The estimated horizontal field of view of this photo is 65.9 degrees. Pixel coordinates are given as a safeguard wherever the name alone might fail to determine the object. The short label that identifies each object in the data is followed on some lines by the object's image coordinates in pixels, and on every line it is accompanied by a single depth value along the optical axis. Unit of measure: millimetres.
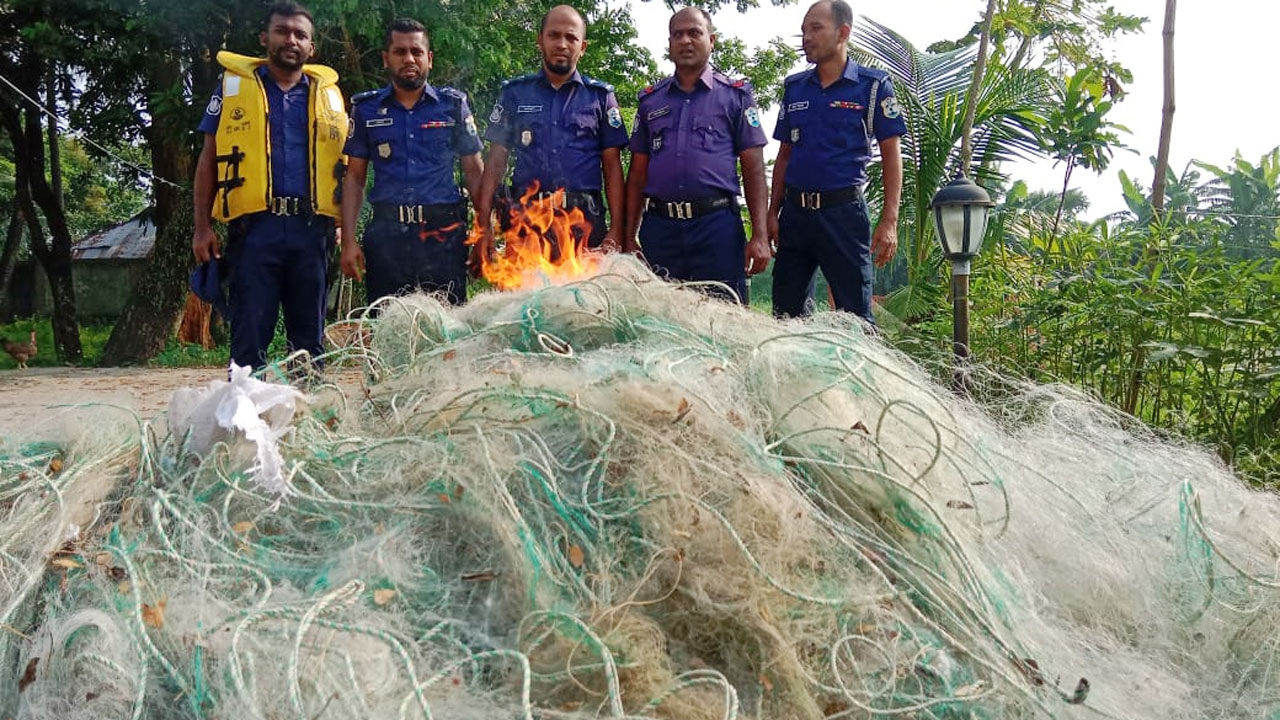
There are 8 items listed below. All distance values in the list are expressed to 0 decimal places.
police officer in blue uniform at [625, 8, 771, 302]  5180
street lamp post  5082
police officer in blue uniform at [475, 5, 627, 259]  5184
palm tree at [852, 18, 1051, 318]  9578
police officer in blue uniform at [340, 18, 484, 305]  5047
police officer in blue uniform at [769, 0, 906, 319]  5082
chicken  15258
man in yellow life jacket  4867
